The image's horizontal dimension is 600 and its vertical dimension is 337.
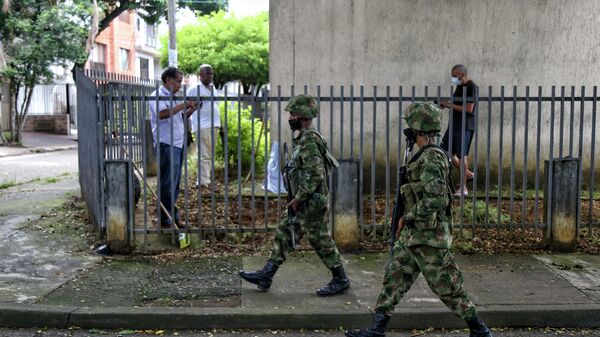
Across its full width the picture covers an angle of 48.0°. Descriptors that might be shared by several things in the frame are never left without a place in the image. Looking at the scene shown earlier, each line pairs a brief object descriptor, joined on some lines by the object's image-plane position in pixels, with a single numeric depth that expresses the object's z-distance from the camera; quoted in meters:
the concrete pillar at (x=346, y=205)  6.87
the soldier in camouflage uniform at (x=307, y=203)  5.25
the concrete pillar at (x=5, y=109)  25.30
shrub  11.02
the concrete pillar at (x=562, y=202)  6.95
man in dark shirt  8.48
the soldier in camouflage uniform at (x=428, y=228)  4.20
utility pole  16.84
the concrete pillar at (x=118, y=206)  6.67
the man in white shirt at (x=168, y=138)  7.05
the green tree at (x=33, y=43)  21.19
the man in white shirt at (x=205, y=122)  9.22
